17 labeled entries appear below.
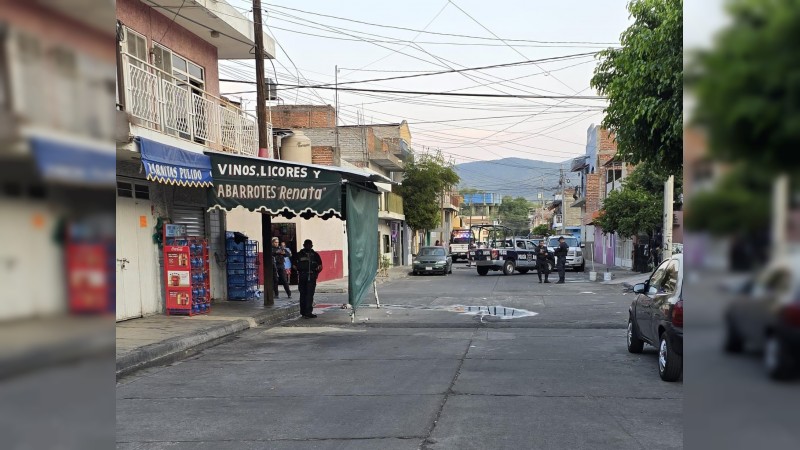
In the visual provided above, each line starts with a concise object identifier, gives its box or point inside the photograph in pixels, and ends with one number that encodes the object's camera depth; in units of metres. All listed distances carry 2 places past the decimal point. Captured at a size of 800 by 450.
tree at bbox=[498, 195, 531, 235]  125.06
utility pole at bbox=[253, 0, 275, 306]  15.45
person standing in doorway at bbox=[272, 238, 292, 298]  18.31
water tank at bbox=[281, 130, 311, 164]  21.14
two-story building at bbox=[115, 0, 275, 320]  11.16
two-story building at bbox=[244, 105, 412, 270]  25.00
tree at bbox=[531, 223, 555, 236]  86.77
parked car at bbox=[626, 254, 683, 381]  7.34
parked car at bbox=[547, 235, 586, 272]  33.97
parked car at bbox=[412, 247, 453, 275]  32.09
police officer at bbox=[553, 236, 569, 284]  24.79
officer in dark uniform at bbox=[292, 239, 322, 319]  14.24
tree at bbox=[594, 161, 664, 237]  26.83
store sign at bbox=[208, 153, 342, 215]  12.84
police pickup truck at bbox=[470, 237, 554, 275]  30.83
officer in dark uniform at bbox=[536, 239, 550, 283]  25.34
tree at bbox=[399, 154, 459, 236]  44.41
